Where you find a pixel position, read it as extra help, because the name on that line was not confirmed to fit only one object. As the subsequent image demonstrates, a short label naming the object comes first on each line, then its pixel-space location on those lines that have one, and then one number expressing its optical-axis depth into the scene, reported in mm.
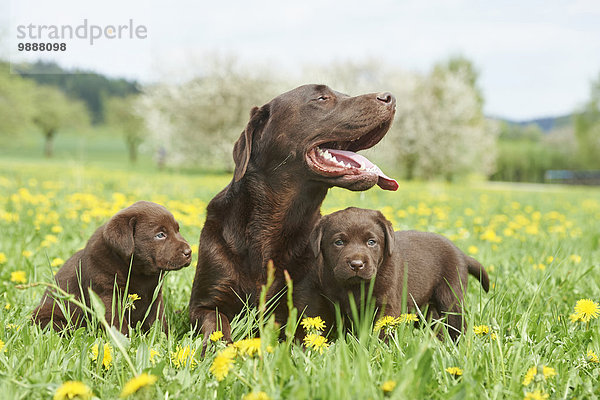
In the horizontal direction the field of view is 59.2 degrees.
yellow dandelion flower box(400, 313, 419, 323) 2310
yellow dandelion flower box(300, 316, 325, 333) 2325
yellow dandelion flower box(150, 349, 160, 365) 2188
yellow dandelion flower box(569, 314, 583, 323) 2604
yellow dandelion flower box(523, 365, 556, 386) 1727
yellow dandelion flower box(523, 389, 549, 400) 1663
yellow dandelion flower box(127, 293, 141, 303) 2682
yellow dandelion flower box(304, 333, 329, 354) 2219
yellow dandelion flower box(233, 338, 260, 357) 1832
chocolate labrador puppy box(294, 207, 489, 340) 2721
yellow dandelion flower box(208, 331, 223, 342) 2215
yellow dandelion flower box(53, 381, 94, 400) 1562
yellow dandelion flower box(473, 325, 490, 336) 2328
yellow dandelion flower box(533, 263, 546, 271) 4113
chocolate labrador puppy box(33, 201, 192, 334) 2898
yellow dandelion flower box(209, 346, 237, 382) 1692
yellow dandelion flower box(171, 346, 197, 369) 2141
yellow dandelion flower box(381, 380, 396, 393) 1529
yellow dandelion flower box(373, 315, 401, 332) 2316
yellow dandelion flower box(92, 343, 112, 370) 2078
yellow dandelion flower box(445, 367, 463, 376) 1895
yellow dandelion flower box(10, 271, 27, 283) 3488
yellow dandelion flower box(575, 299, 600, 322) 2576
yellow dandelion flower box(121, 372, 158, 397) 1521
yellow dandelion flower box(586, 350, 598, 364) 2177
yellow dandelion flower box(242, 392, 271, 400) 1524
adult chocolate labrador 2893
